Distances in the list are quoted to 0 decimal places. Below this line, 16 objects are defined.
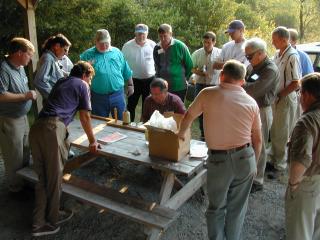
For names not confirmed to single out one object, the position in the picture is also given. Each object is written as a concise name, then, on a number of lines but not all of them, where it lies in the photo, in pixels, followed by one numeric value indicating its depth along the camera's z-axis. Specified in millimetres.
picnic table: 3348
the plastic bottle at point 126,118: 4562
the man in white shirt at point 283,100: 4512
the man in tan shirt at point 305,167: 2553
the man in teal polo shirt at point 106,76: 5219
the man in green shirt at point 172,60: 5578
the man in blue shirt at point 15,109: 3832
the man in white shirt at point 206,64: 5863
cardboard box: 3395
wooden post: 4762
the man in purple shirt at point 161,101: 4227
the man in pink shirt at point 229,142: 2855
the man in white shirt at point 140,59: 5911
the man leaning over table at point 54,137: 3391
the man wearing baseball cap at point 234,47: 5324
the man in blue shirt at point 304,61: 5270
